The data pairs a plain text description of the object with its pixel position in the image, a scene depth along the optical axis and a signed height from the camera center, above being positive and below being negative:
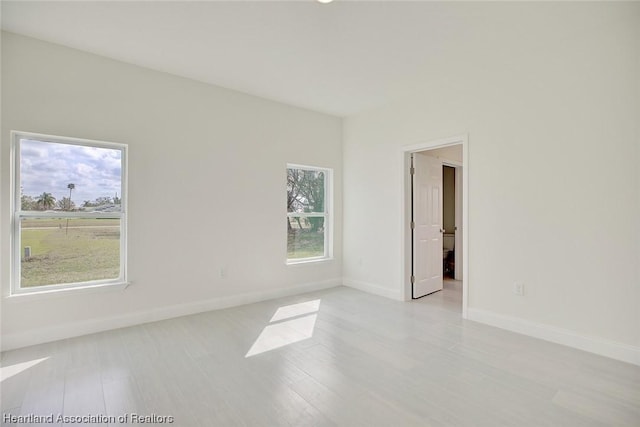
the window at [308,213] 4.79 +0.02
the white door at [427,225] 4.49 -0.16
